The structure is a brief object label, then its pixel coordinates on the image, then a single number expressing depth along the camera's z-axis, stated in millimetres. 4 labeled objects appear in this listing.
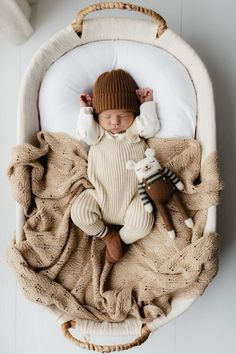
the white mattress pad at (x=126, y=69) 1309
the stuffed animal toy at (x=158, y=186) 1223
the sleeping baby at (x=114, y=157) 1253
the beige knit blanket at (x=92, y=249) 1230
